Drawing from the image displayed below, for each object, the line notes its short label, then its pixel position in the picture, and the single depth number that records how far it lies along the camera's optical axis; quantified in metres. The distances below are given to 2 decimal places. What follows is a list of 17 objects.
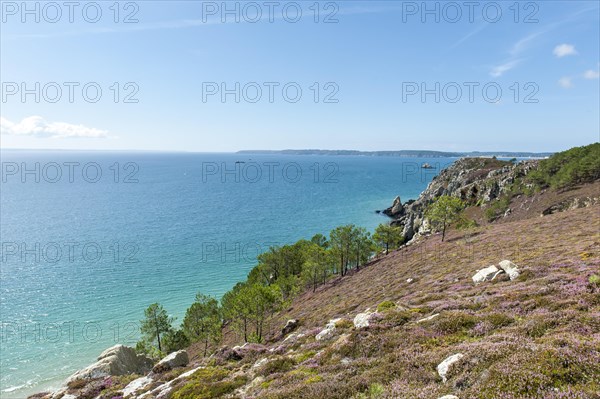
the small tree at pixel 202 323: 51.56
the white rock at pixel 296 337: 25.75
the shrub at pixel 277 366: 18.48
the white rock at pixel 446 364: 11.60
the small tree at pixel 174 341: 53.78
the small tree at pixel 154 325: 52.44
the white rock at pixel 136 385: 24.48
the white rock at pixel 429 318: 18.65
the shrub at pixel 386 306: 23.11
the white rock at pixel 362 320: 19.89
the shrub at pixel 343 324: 23.39
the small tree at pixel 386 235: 84.62
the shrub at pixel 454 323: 16.45
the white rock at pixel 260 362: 20.19
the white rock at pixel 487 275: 28.75
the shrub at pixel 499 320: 15.84
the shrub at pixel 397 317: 19.65
